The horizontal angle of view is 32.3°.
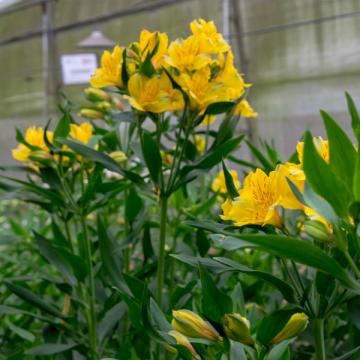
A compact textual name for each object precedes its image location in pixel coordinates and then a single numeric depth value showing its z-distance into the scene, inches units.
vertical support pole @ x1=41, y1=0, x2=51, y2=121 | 206.1
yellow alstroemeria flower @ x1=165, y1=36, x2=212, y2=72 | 24.1
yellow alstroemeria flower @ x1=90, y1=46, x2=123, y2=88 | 25.9
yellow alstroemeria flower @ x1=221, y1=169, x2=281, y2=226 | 16.4
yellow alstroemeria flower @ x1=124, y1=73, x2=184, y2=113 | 24.4
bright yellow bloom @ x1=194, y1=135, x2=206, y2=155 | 34.0
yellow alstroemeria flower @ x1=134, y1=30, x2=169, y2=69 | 25.0
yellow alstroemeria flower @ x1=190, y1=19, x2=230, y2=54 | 24.7
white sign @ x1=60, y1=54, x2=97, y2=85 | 146.6
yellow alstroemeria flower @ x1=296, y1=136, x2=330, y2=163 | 16.6
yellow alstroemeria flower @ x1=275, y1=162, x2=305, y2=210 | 15.6
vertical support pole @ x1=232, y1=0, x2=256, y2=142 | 162.2
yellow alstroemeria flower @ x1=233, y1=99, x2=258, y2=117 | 28.7
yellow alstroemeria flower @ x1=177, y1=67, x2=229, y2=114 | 24.1
